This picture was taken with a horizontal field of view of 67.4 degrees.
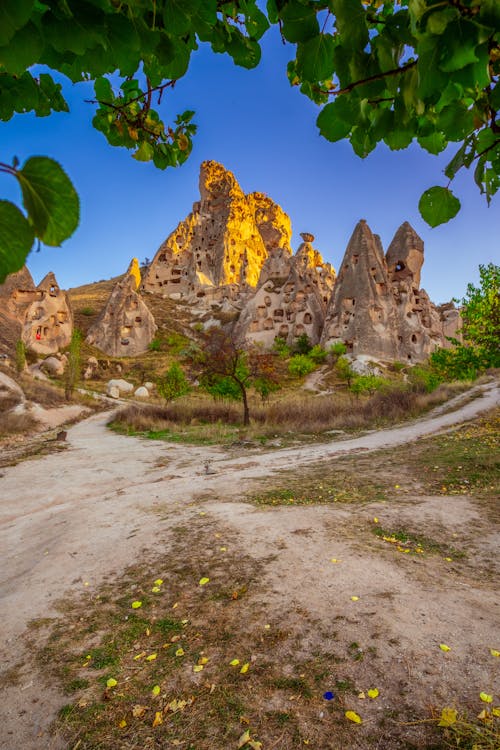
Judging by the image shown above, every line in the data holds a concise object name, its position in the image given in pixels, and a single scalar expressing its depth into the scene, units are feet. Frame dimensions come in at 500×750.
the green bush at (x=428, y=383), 72.18
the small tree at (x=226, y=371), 70.08
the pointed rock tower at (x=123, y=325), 139.03
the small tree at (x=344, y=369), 109.40
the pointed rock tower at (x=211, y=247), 202.08
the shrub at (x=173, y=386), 80.84
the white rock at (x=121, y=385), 105.38
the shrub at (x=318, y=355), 123.24
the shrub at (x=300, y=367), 116.16
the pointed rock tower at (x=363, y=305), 122.95
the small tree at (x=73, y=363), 85.14
